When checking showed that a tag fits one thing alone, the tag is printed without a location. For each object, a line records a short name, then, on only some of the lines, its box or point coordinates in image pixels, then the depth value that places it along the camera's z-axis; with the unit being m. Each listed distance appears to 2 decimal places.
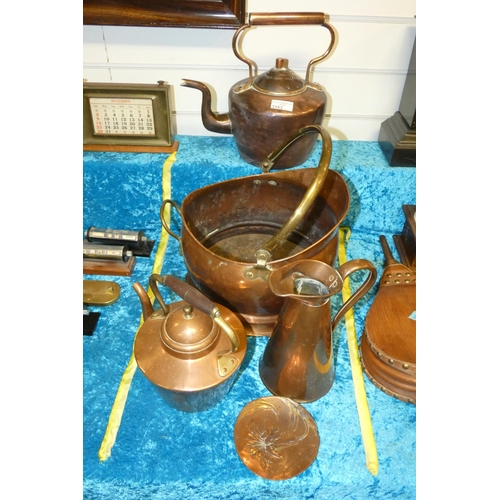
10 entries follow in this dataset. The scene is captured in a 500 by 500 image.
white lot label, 1.07
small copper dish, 0.78
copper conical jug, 0.73
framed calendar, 1.21
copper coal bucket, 0.83
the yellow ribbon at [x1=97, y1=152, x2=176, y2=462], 0.81
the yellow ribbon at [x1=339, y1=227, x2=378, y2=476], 0.81
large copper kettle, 1.07
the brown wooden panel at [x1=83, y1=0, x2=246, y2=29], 1.13
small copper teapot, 0.74
